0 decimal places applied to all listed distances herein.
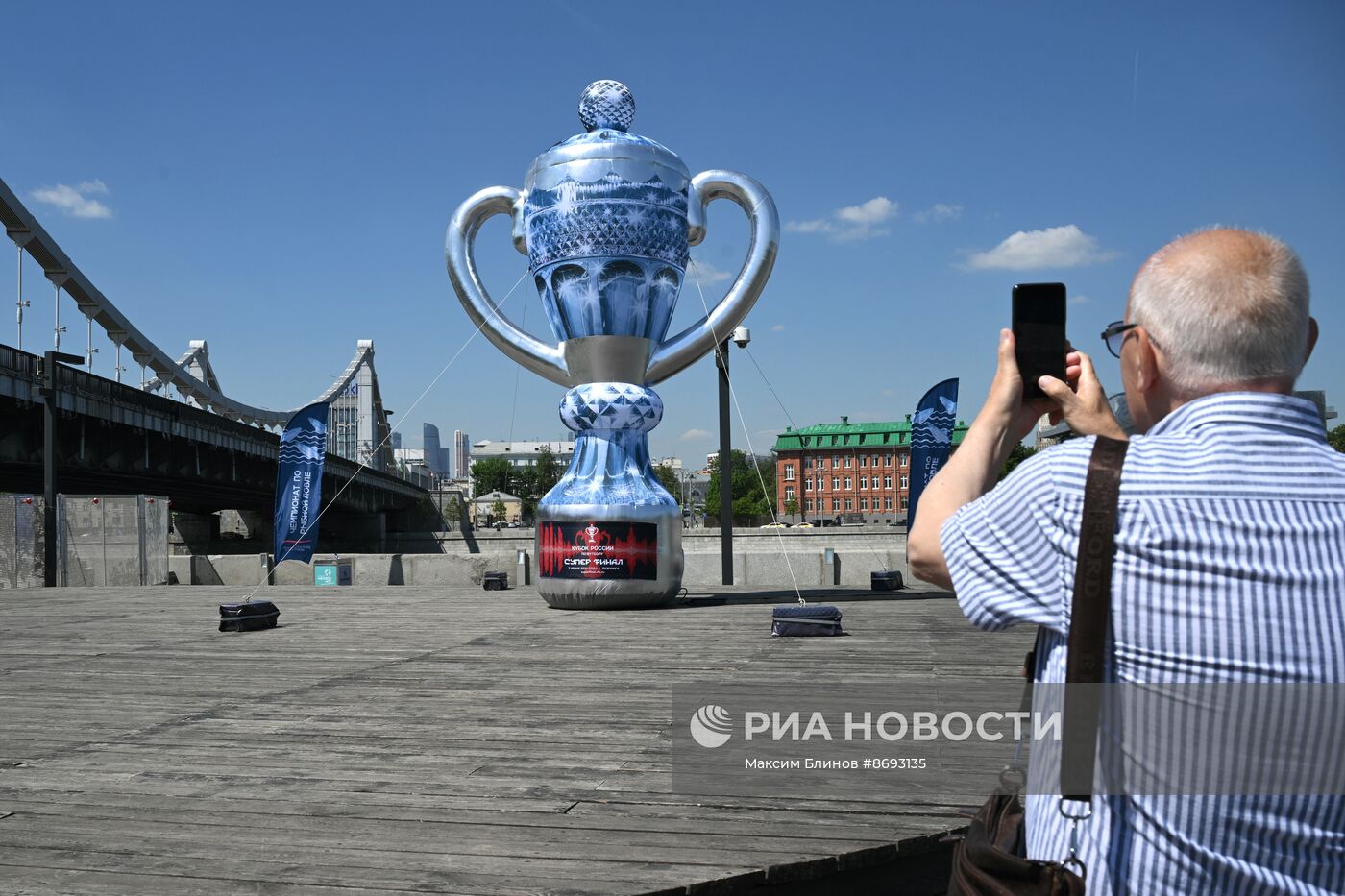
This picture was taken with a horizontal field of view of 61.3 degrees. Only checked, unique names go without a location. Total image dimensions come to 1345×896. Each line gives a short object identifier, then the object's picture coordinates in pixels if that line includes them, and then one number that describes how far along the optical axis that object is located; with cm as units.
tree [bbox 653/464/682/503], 11188
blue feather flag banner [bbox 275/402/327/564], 1809
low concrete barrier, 1920
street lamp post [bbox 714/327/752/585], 1692
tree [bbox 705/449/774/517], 10181
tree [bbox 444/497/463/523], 9175
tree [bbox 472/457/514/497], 12381
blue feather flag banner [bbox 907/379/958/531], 1586
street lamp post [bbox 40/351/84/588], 2039
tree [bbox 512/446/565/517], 11138
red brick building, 11144
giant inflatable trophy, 1231
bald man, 159
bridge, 2741
